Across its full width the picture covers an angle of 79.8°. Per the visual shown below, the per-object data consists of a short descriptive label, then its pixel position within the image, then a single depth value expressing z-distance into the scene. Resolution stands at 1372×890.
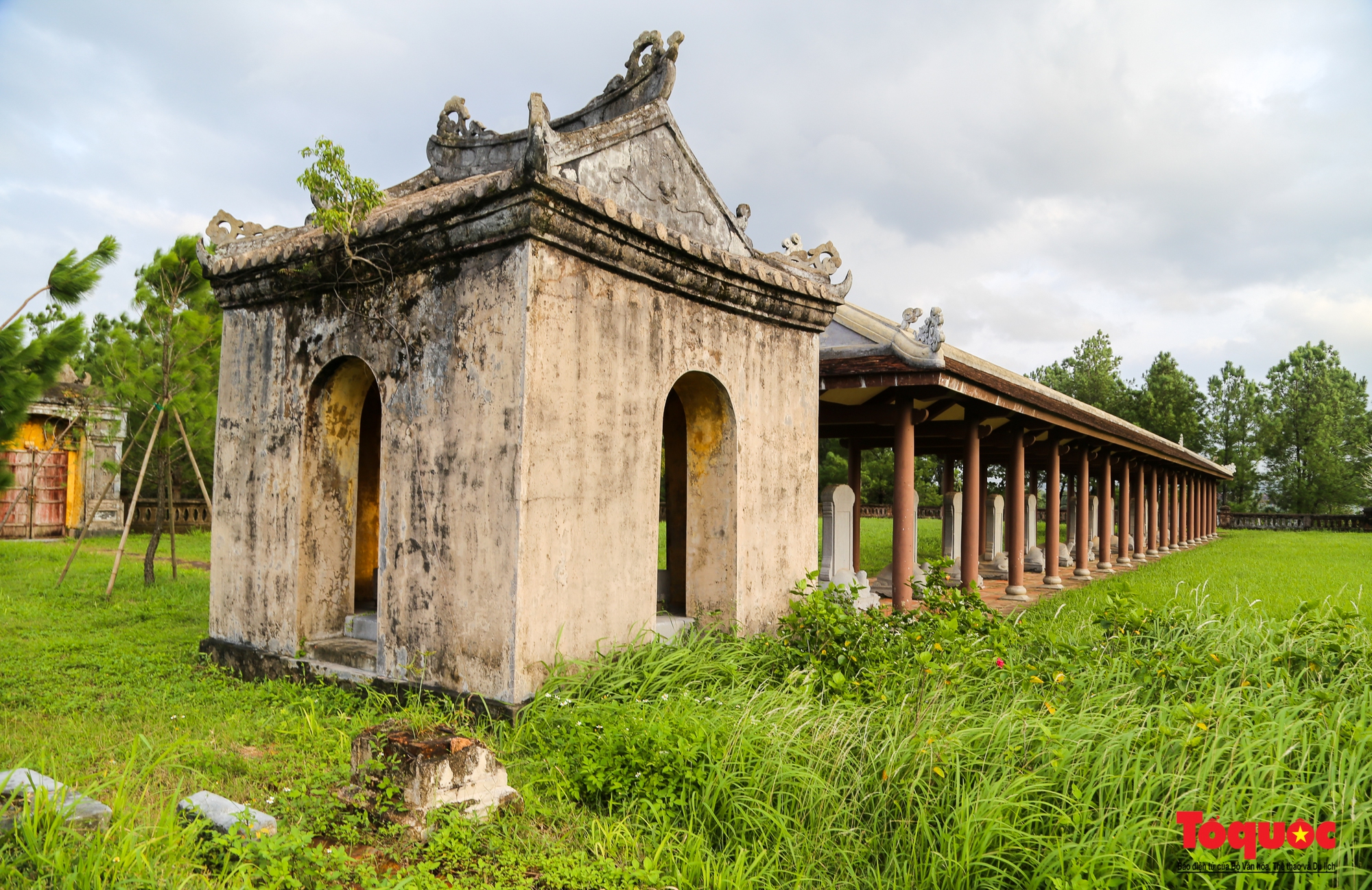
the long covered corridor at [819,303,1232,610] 8.43
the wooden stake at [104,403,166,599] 9.97
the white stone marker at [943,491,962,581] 15.38
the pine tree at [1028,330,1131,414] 44.25
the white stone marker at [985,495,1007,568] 16.98
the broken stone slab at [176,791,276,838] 3.16
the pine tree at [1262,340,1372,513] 42.72
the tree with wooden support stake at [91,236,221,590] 10.83
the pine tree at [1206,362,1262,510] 46.78
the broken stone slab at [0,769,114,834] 2.93
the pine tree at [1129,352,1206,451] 40.56
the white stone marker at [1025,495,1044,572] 16.19
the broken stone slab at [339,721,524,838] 3.53
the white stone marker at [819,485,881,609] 10.19
